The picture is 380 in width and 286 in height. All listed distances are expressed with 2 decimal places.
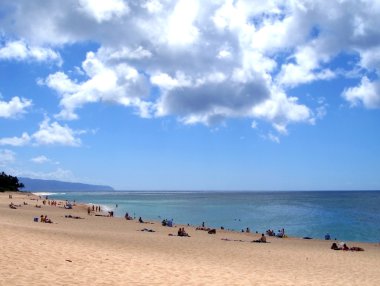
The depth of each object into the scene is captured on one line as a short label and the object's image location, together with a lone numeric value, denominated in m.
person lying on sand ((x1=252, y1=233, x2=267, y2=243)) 31.04
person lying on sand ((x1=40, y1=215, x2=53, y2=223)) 34.22
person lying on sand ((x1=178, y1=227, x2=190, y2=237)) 32.47
